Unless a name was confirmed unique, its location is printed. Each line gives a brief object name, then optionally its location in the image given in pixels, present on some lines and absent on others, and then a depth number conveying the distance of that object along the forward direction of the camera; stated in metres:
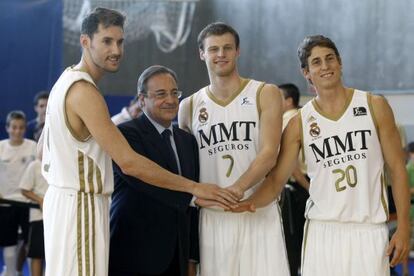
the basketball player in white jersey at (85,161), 7.60
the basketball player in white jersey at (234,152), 8.89
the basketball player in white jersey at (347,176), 8.34
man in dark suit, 8.37
